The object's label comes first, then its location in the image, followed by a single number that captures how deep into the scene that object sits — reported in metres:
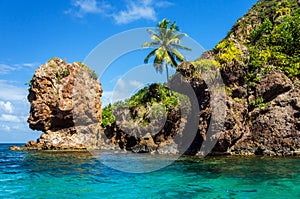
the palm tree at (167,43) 35.44
